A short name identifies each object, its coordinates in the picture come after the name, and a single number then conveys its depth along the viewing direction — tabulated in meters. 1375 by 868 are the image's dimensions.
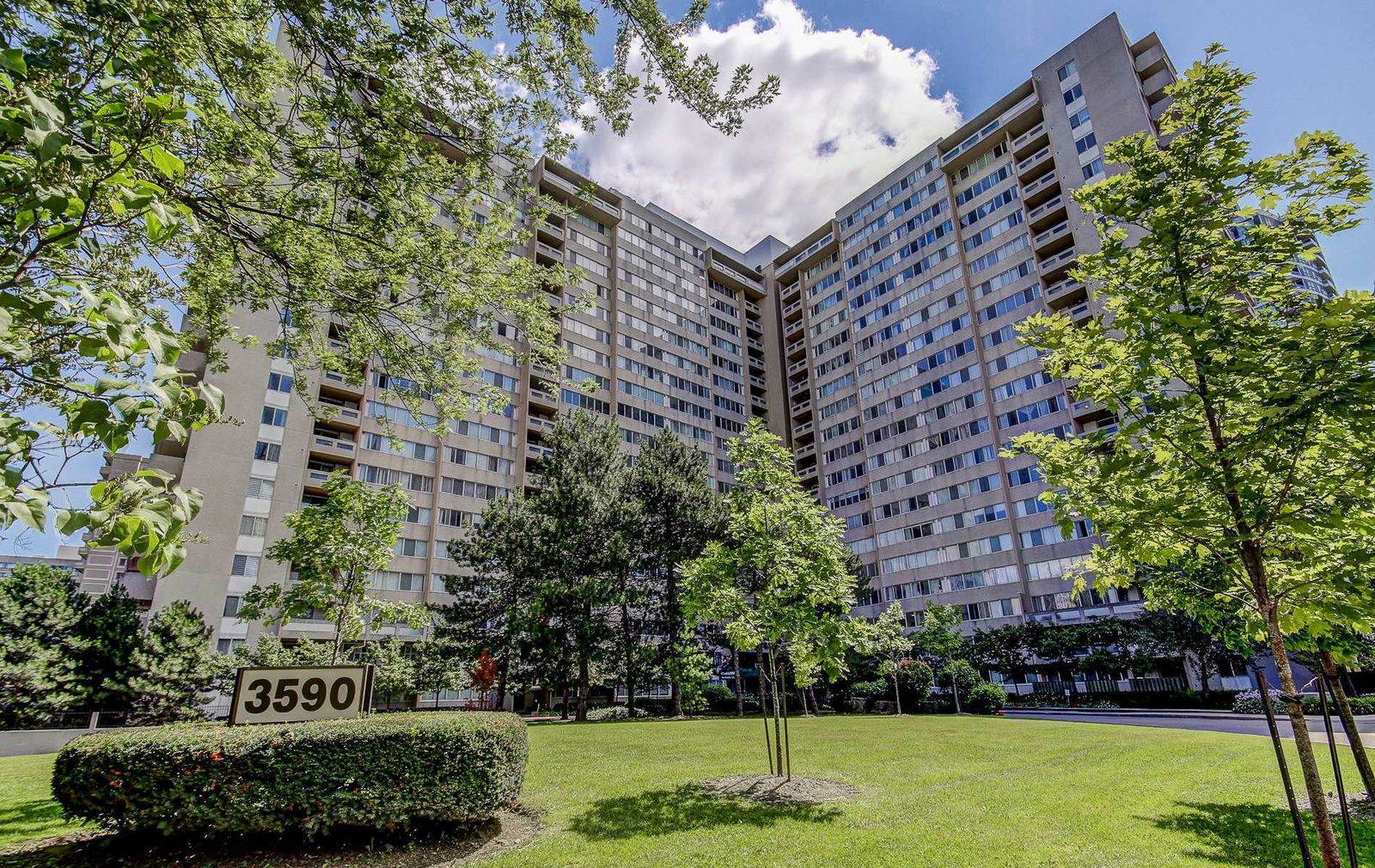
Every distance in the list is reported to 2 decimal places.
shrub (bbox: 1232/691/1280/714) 29.76
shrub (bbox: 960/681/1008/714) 35.16
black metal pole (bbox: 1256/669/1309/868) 5.72
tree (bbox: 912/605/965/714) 39.44
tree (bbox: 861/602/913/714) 33.44
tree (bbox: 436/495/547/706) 35.91
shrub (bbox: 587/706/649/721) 36.59
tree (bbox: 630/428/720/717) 37.84
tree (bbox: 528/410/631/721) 34.19
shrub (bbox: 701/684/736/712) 41.72
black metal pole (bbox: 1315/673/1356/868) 5.37
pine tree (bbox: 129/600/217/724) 24.48
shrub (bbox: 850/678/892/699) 39.06
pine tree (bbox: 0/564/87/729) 21.25
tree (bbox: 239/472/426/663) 15.23
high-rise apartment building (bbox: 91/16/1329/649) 44.09
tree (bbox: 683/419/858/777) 11.49
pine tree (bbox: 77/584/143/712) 23.67
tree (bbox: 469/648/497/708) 36.69
